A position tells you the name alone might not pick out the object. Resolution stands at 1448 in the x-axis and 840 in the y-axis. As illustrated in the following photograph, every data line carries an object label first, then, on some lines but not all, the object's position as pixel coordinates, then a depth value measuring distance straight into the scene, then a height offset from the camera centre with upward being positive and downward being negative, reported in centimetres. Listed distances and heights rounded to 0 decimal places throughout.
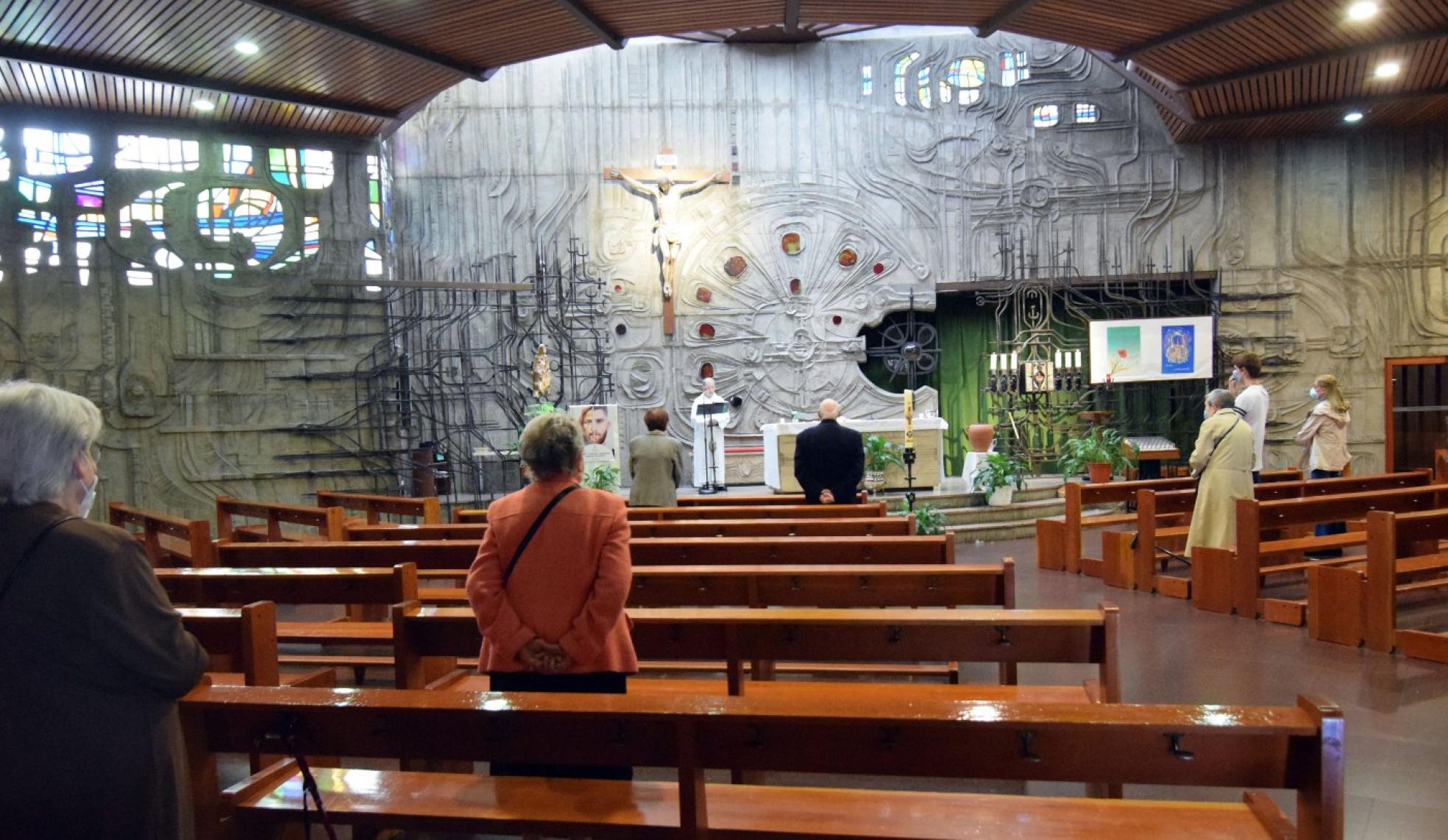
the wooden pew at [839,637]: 299 -75
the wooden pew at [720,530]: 545 -72
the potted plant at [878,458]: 1053 -61
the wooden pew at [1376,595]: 522 -113
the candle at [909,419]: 871 -15
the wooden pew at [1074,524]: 789 -106
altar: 1155 -62
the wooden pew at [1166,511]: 705 -89
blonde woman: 820 -38
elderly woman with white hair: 168 -42
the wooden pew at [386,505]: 662 -70
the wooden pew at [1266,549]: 604 -104
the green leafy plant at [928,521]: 833 -105
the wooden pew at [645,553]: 479 -73
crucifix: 1442 +319
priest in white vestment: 1251 -48
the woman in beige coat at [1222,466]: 663 -49
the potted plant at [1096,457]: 1107 -70
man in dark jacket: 699 -42
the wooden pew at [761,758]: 177 -71
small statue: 1115 +39
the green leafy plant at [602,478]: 967 -71
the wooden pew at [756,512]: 623 -72
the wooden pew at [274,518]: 616 -74
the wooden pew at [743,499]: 763 -76
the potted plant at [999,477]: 1055 -85
